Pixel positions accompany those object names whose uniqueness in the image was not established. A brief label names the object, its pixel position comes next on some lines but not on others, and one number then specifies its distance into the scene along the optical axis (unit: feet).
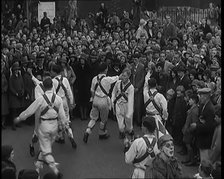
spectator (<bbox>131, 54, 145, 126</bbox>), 45.27
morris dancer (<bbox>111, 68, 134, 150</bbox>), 38.32
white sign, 77.97
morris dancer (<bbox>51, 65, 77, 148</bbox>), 38.89
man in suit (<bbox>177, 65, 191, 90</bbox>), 40.76
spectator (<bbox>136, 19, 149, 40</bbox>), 65.02
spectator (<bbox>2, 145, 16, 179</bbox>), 22.57
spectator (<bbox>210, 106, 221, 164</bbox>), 28.48
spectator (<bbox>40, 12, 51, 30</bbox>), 72.47
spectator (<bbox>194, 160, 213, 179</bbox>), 24.77
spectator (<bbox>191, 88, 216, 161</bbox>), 32.60
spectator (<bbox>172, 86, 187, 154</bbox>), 38.19
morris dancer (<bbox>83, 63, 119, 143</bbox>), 40.47
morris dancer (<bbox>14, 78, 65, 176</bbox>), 33.45
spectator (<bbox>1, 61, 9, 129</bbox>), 43.75
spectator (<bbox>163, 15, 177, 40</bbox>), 65.68
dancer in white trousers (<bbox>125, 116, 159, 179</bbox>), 27.32
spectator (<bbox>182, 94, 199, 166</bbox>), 34.53
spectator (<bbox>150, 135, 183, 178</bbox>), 24.72
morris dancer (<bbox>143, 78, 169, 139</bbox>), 35.96
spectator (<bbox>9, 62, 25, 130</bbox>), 44.27
